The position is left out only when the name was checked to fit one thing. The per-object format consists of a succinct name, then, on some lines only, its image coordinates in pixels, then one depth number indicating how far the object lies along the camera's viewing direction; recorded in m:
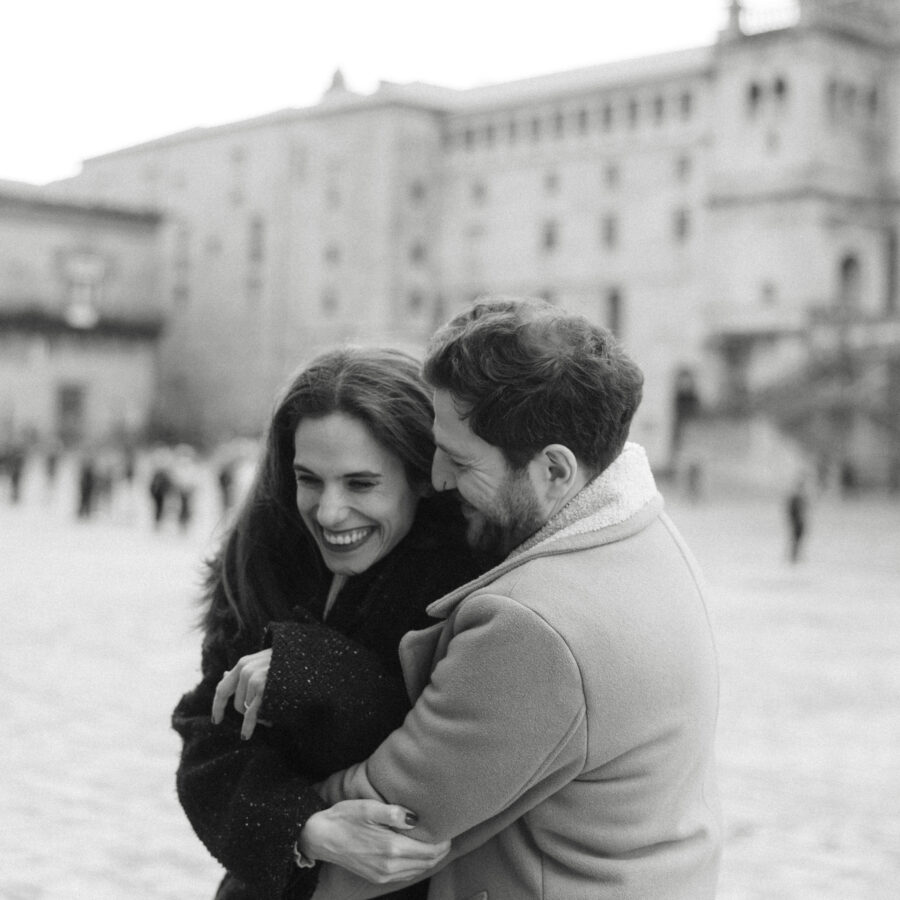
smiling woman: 2.62
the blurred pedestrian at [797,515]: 23.86
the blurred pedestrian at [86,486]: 30.19
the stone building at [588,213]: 47.56
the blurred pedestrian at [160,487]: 28.39
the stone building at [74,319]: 62.41
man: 2.39
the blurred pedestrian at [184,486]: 27.88
